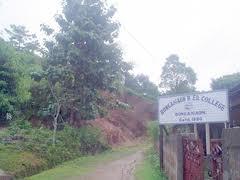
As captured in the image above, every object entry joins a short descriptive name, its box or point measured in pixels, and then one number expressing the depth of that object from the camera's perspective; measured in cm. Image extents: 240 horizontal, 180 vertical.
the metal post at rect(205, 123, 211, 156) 571
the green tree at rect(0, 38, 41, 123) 1157
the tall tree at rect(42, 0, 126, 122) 1217
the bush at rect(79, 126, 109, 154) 1205
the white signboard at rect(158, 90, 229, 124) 572
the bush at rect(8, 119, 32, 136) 993
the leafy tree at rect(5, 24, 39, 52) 2318
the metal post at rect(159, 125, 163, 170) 754
